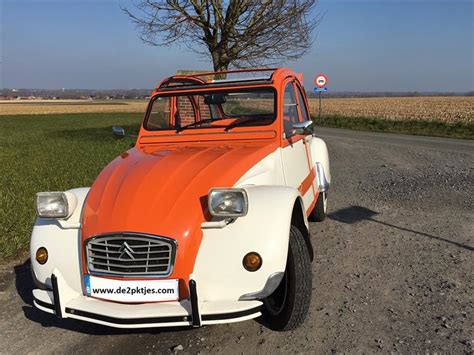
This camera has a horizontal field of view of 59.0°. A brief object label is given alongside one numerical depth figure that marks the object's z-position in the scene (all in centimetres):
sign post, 2205
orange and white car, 258
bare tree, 1212
